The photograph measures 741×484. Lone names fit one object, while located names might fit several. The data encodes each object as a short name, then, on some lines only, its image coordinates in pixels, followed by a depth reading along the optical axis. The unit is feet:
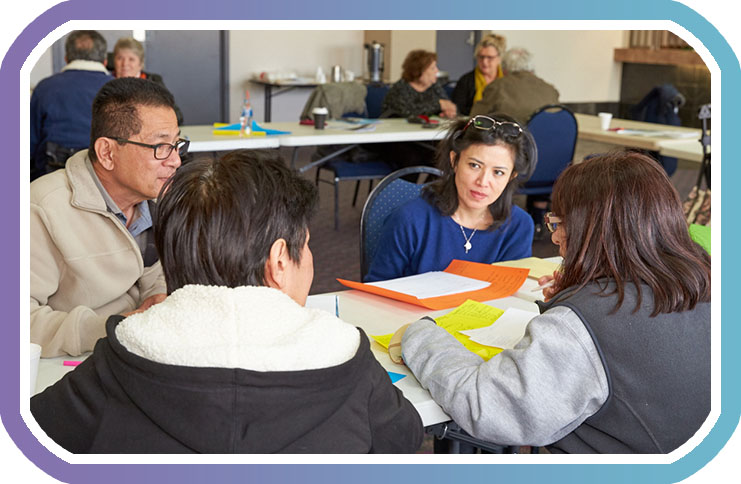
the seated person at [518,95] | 16.22
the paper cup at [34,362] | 4.06
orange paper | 6.23
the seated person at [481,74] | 19.44
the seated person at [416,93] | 18.75
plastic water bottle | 15.06
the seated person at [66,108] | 13.35
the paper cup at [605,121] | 16.80
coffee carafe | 28.19
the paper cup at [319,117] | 16.15
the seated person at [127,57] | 15.58
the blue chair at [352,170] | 16.71
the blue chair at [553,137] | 14.89
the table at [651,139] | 14.78
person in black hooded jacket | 3.23
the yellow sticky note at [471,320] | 5.16
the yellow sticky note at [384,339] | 5.33
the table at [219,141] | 13.80
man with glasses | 5.53
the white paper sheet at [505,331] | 5.30
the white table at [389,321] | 4.50
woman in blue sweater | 7.74
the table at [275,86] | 27.53
